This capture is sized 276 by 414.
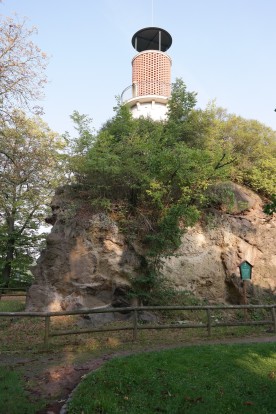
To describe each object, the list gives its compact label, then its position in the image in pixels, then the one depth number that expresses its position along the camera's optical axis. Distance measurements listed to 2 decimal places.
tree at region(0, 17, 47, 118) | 12.59
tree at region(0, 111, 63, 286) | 24.16
